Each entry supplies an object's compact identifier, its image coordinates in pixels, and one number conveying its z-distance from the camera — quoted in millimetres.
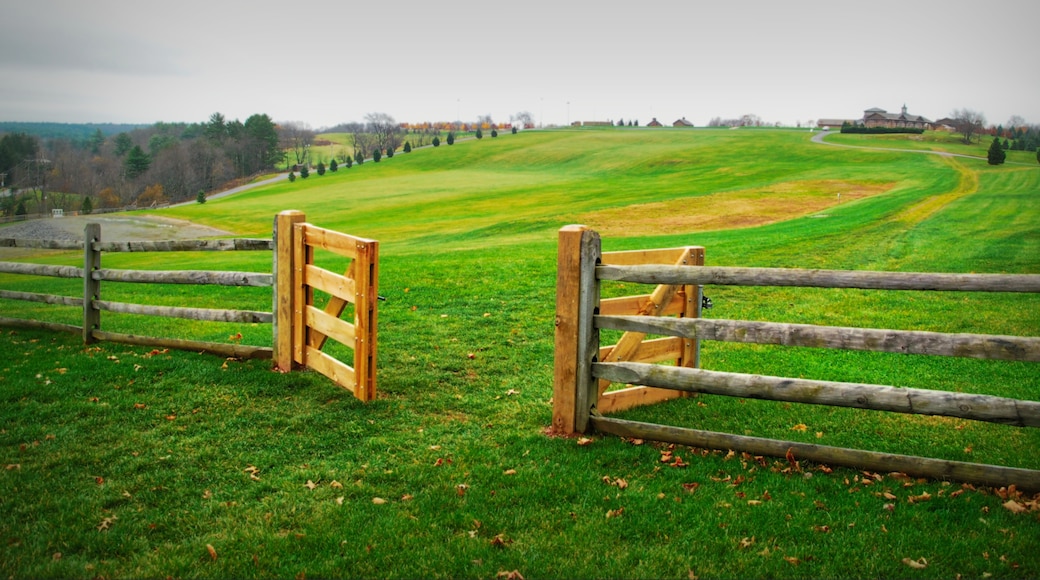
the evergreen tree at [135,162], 114888
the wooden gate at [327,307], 7395
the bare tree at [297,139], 146225
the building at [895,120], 95000
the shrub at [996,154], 48625
